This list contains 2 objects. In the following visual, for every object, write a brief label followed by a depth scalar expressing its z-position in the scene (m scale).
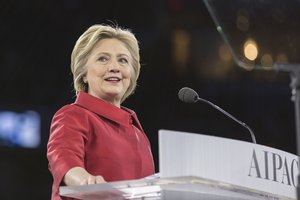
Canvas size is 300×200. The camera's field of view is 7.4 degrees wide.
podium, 7.04
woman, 7.42
